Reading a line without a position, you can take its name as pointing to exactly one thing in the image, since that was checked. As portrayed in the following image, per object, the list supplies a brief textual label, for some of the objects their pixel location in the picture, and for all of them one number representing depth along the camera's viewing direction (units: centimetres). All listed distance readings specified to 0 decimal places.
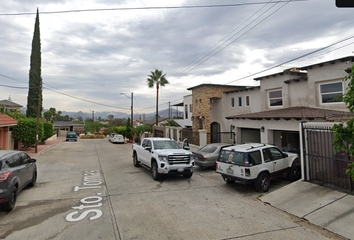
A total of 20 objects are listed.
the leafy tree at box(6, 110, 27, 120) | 2588
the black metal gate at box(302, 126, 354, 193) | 685
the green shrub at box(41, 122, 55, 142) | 3311
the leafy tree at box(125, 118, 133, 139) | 3794
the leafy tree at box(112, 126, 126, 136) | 4894
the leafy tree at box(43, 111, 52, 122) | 7494
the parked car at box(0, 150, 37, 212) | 571
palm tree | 3281
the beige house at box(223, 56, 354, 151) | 1156
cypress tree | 3309
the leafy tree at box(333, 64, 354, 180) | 386
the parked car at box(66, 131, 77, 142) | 4306
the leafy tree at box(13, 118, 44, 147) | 2186
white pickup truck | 934
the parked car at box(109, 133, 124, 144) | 3531
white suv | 763
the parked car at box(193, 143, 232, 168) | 1173
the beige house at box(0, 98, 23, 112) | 5064
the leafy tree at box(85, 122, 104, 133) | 7281
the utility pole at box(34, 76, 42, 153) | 2125
